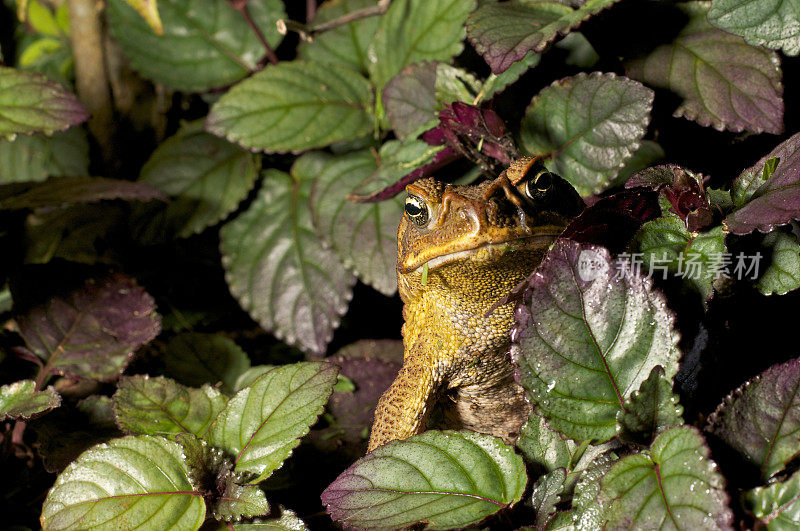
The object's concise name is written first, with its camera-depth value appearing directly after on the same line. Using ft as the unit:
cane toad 3.37
